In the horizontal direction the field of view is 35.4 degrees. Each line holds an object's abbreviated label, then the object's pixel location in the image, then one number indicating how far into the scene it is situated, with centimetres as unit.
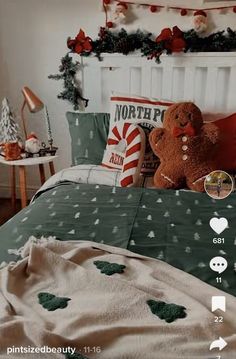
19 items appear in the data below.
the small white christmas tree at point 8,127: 192
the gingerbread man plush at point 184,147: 132
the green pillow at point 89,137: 169
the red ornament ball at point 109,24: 190
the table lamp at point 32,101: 188
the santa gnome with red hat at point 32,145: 189
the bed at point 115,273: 57
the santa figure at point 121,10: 184
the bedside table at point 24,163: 180
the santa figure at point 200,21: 174
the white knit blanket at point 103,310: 56
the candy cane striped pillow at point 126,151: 145
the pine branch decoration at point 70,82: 198
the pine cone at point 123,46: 182
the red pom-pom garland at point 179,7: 173
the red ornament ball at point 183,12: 178
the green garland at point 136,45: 175
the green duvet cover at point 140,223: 86
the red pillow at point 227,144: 140
